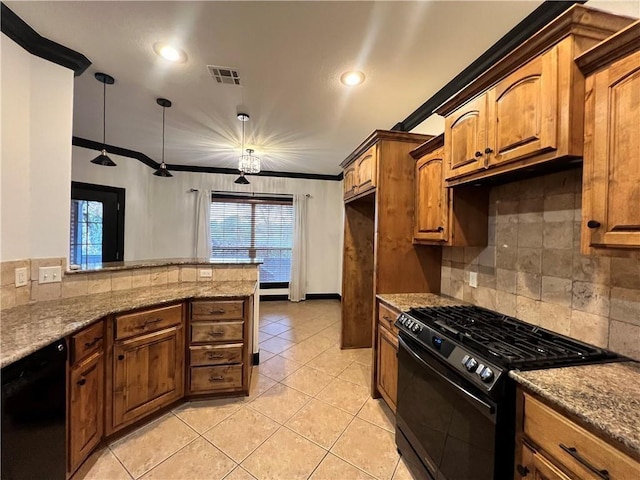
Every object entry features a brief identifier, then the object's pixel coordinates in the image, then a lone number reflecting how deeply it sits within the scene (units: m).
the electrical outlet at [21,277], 1.86
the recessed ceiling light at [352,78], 2.25
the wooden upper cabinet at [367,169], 2.55
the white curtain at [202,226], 5.38
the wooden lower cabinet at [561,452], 0.81
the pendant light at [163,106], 2.77
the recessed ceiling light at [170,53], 1.98
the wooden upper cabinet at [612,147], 0.99
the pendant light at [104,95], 2.36
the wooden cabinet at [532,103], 1.17
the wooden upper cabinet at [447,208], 2.01
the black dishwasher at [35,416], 1.19
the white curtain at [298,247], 5.77
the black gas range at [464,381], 1.13
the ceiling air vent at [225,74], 2.22
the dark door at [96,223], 3.81
